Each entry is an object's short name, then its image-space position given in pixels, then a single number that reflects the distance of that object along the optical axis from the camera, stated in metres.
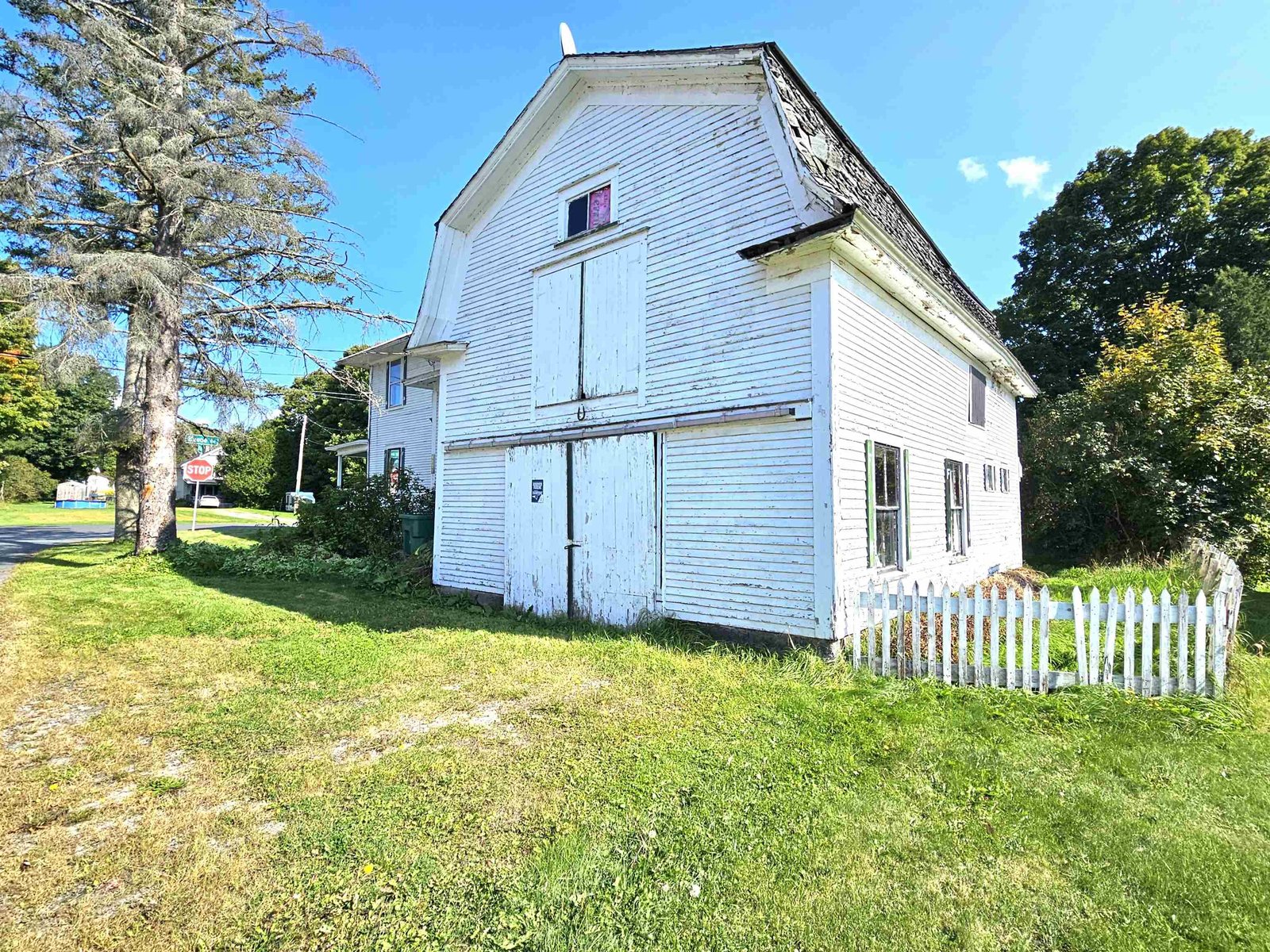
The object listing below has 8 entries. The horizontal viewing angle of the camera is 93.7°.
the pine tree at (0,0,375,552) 12.13
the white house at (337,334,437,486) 20.25
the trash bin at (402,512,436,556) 13.56
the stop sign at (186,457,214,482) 19.02
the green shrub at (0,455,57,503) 39.25
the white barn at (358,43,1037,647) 6.54
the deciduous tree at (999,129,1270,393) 25.03
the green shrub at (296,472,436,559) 14.20
